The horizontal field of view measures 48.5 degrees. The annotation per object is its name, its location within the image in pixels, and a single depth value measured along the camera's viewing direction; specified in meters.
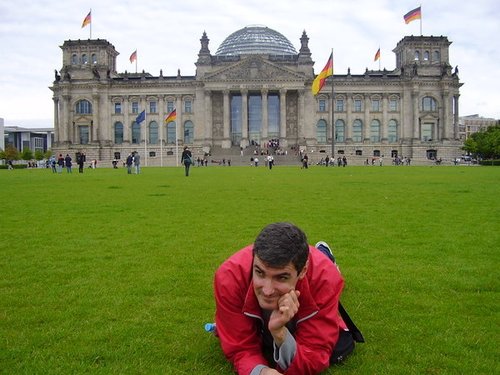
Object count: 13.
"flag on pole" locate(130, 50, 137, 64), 93.56
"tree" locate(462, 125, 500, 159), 84.29
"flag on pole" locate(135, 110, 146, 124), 65.78
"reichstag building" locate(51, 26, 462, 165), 99.25
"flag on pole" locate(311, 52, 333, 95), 57.72
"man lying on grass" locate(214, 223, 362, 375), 4.55
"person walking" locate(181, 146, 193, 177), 38.25
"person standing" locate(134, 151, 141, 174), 45.06
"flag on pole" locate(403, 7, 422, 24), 82.50
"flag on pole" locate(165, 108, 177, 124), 69.12
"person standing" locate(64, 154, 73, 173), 50.50
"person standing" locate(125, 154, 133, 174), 44.97
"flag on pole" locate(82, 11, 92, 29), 86.19
